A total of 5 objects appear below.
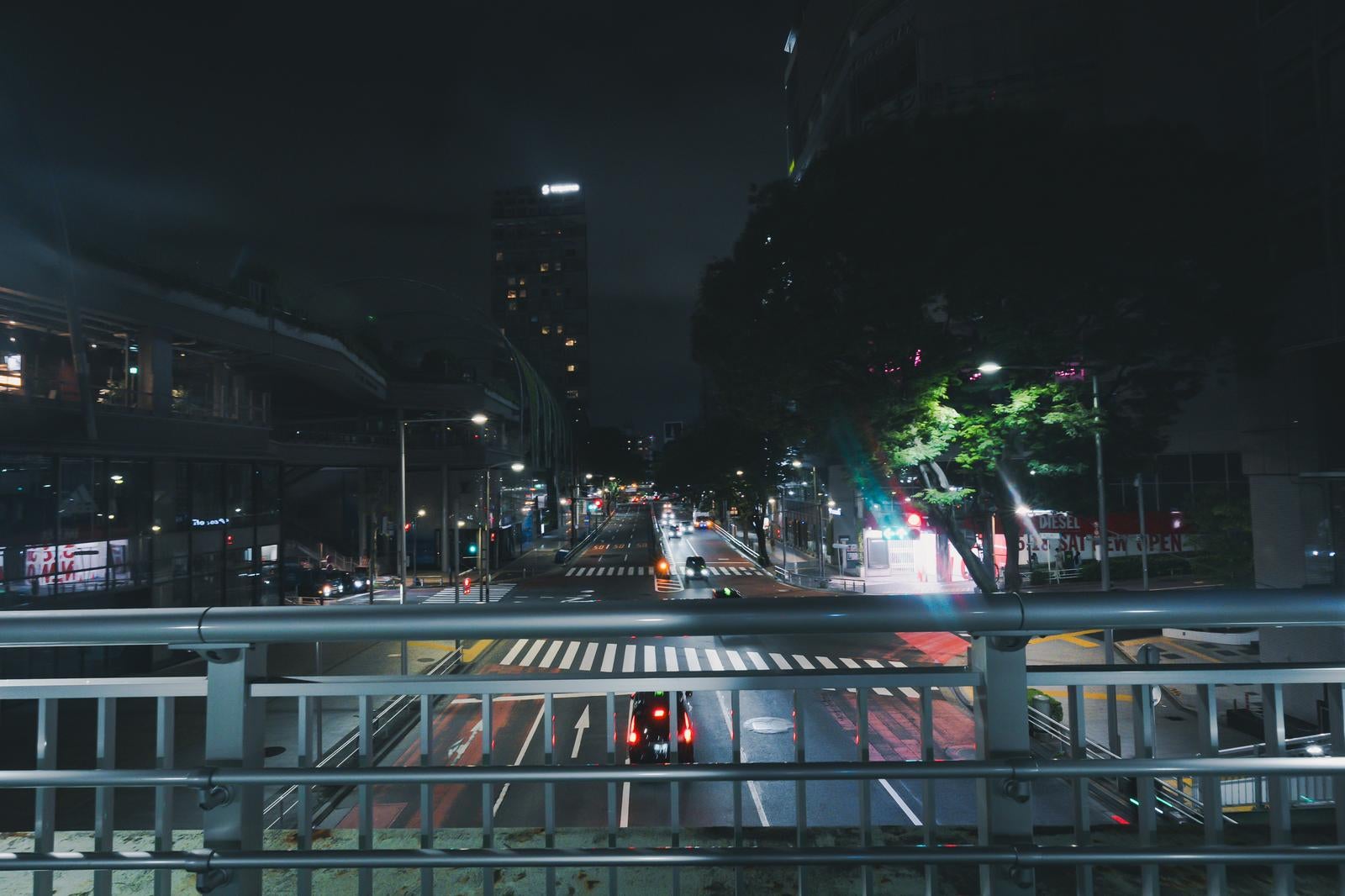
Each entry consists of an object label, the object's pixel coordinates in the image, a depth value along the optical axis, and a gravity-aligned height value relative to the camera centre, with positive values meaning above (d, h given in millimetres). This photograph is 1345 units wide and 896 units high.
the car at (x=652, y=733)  14023 -4423
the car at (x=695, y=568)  43281 -3992
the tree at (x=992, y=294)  15609 +4393
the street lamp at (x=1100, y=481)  15875 +269
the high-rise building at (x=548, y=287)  179875 +51760
